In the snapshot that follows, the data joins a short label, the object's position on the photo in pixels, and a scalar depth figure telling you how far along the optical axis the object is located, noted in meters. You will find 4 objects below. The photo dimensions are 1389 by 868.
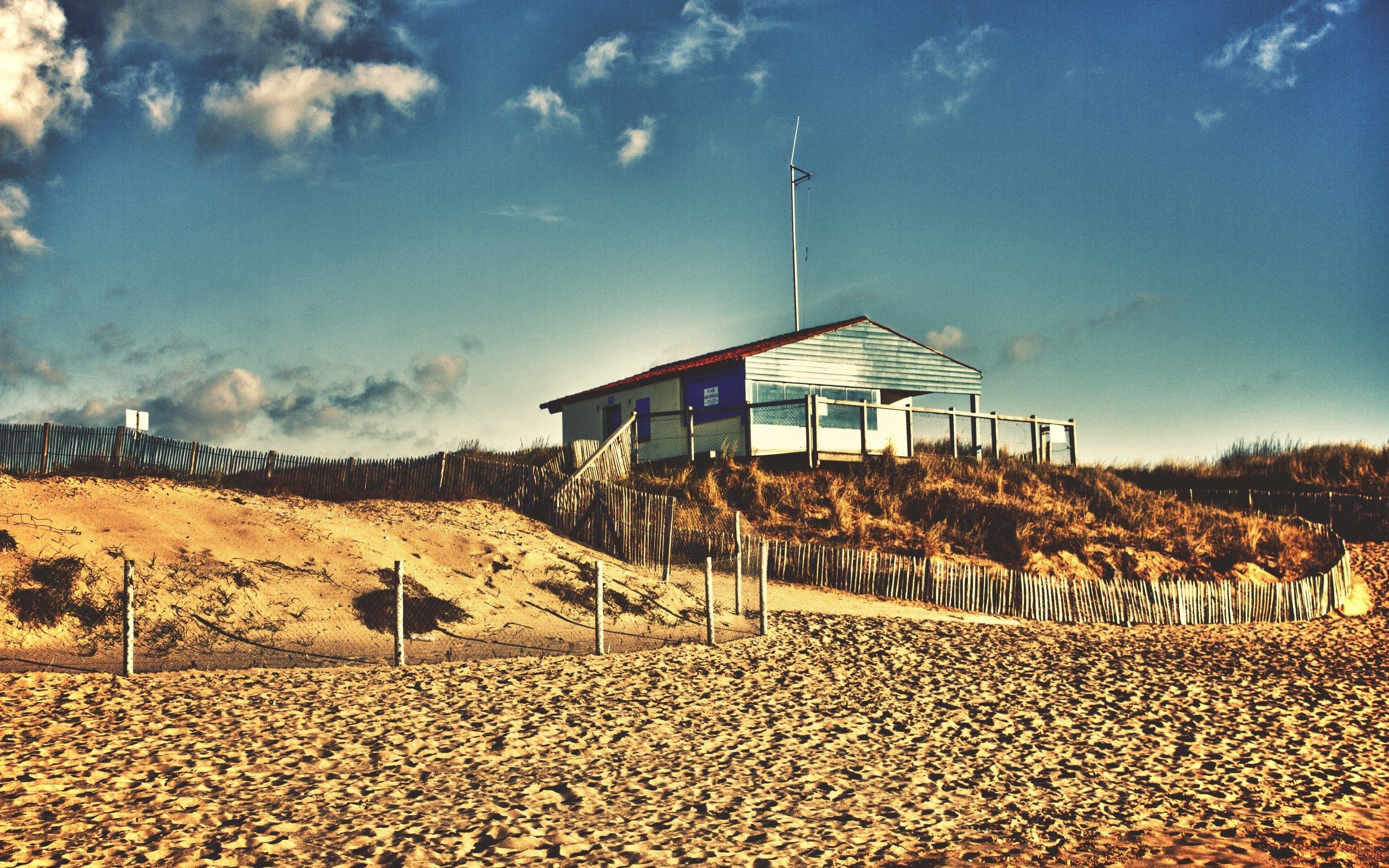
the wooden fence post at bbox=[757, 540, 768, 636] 15.27
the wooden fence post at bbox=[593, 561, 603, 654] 13.61
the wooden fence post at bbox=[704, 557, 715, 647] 14.45
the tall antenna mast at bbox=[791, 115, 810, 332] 35.16
